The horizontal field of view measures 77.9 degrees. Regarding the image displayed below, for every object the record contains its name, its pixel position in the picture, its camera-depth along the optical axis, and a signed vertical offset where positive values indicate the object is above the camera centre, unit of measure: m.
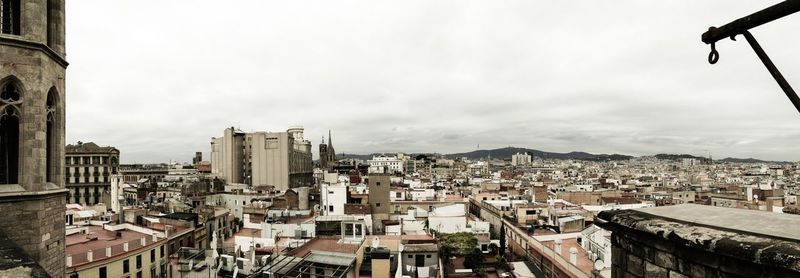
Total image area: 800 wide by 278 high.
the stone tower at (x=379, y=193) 45.32 -3.16
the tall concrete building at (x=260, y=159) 88.56 +0.50
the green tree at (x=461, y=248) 31.92 -6.33
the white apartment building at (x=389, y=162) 161.25 -1.03
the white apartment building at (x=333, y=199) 45.31 -3.59
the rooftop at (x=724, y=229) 2.99 -0.55
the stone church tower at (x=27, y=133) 7.93 +0.56
